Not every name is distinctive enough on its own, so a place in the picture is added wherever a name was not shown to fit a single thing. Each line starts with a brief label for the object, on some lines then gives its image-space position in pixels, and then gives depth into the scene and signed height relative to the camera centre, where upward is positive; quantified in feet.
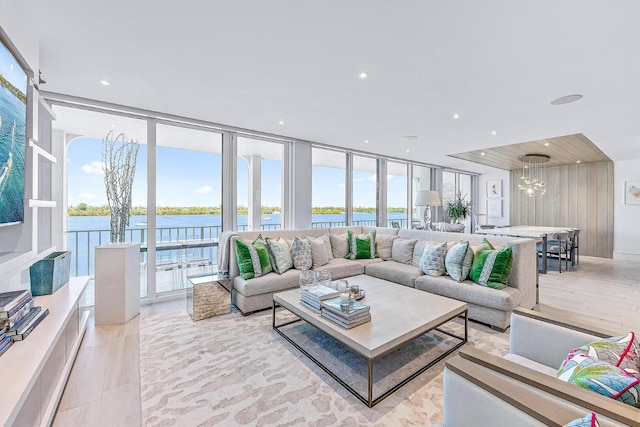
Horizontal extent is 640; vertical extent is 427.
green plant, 25.38 +0.41
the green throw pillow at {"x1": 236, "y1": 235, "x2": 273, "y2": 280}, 11.17 -1.83
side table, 10.50 -3.12
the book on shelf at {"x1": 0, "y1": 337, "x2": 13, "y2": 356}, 4.74 -2.23
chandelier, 21.85 +4.43
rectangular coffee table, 6.20 -2.72
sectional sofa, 9.62 -2.56
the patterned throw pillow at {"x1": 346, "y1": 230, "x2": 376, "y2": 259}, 14.33 -1.59
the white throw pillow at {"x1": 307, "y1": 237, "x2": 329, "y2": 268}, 12.93 -1.73
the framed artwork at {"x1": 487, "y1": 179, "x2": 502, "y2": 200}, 30.60 +2.93
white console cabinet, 3.93 -2.43
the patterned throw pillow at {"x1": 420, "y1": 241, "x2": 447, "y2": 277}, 11.37 -1.85
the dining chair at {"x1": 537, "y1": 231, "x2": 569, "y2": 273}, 17.90 -1.89
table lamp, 18.53 +1.11
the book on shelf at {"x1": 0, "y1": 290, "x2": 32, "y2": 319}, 5.19 -1.70
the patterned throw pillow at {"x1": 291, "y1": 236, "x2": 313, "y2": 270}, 12.35 -1.75
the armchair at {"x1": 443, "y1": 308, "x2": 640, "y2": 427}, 2.93 -2.11
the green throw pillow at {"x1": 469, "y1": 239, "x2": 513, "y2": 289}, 9.93 -1.89
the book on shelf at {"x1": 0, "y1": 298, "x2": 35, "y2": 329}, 5.13 -1.95
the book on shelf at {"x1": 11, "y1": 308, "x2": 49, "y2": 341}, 5.21 -2.22
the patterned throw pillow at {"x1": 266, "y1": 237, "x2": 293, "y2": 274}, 11.69 -1.72
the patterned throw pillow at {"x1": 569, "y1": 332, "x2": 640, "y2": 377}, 3.41 -1.74
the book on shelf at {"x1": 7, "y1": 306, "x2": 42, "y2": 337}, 5.20 -2.10
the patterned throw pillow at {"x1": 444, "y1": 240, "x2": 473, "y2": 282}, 10.62 -1.77
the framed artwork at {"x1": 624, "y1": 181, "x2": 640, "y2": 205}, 22.00 +1.78
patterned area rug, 5.74 -4.00
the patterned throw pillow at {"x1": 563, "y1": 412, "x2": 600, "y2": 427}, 2.42 -1.79
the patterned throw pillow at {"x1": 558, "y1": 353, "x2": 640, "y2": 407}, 3.00 -1.87
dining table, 17.38 -1.13
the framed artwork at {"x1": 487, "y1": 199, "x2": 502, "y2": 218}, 30.63 +0.77
